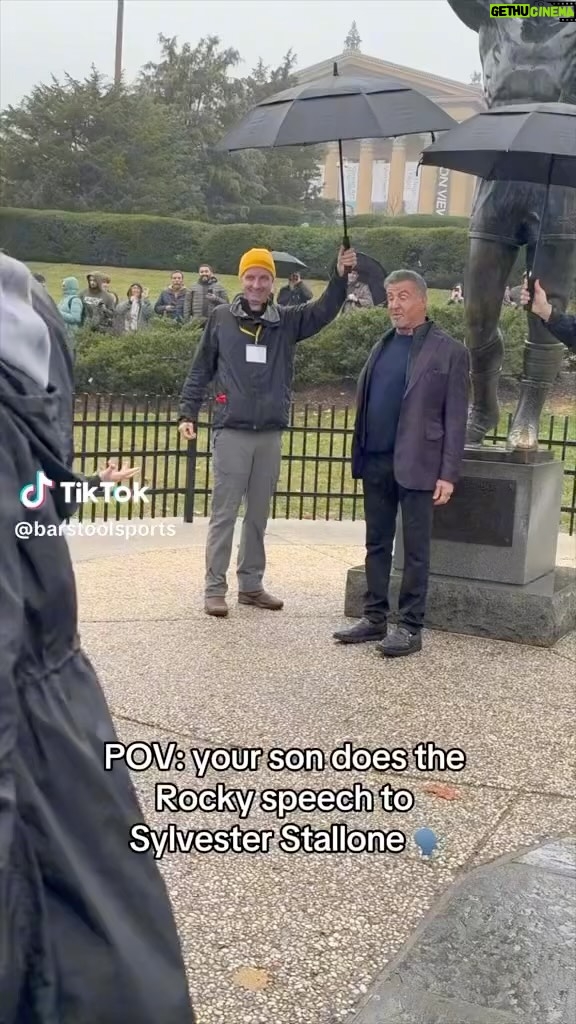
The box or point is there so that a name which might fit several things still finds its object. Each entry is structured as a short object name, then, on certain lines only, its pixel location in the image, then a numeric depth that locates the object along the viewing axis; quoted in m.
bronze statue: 5.88
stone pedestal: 5.93
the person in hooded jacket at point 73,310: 18.06
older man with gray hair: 5.46
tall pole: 44.97
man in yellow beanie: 6.07
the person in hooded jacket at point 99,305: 19.78
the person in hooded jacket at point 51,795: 1.28
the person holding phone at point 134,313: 20.09
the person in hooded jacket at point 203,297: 19.64
